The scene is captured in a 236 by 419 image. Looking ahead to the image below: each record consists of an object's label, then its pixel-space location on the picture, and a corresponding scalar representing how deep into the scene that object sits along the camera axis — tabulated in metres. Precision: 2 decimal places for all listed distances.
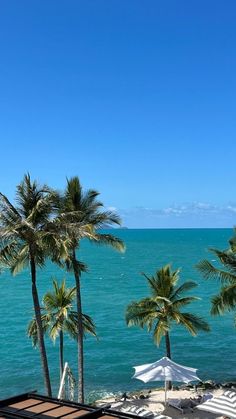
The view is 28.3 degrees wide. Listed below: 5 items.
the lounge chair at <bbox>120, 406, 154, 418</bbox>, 20.24
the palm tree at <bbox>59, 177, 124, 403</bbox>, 22.66
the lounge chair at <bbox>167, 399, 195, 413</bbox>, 22.30
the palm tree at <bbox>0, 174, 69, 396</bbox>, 19.41
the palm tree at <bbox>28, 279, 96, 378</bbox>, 25.42
